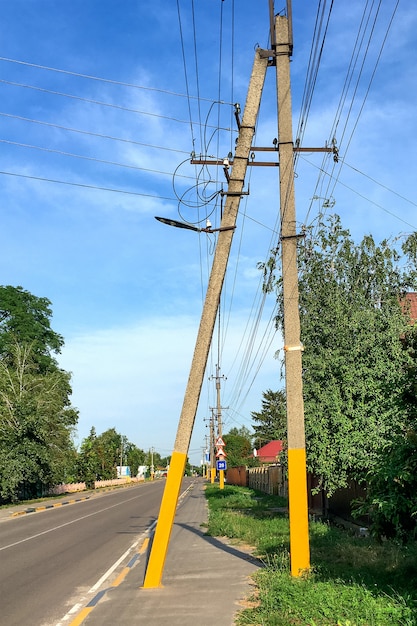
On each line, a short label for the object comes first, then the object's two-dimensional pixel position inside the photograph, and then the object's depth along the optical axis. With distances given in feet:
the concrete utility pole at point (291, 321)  31.76
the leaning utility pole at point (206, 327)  32.32
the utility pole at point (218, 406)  172.04
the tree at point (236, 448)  337.56
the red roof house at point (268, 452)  300.01
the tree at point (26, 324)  174.97
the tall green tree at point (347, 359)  47.26
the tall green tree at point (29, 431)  119.44
